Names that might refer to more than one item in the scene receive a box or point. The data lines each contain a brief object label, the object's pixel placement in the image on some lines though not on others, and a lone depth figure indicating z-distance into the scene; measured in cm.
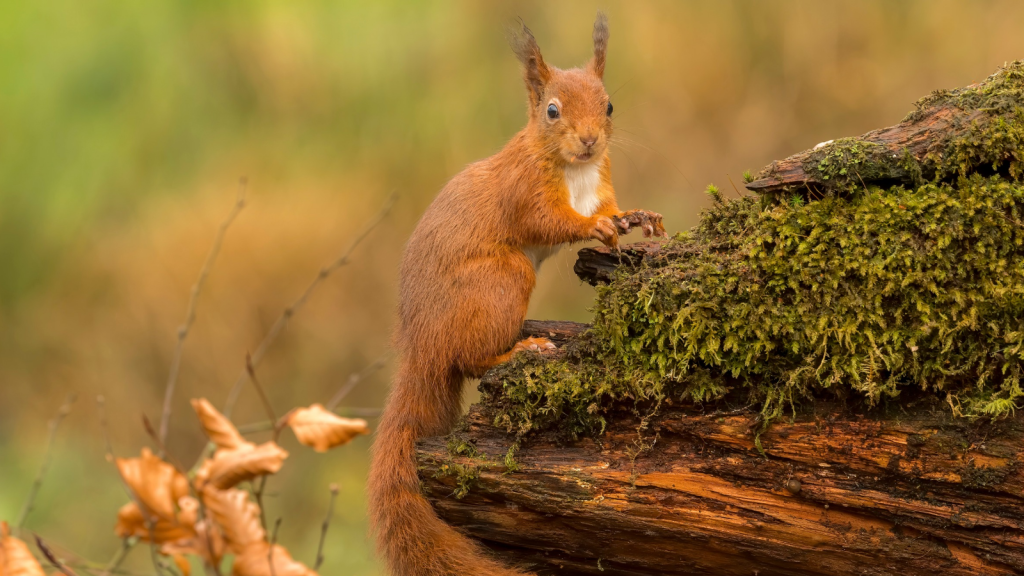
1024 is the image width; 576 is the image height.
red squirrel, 939
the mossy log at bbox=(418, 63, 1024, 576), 930
